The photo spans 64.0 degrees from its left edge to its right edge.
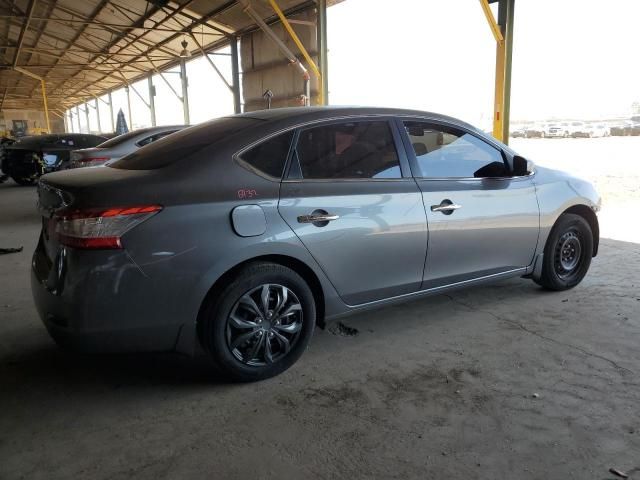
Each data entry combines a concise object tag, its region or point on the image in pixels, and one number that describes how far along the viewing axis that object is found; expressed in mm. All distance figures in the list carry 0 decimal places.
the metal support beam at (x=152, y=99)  28594
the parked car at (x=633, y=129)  27938
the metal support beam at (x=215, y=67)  18938
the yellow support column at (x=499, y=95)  9000
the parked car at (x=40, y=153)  12227
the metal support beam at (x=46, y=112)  29005
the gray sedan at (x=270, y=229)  2453
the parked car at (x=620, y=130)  28375
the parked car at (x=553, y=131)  29281
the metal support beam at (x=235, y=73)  18344
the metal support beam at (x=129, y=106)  33422
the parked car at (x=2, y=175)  13495
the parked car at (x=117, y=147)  7477
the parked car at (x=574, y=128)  28797
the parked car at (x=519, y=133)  31114
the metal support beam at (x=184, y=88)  22528
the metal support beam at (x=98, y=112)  45584
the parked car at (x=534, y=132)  30484
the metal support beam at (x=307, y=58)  13005
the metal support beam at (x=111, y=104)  42875
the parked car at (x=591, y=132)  28047
